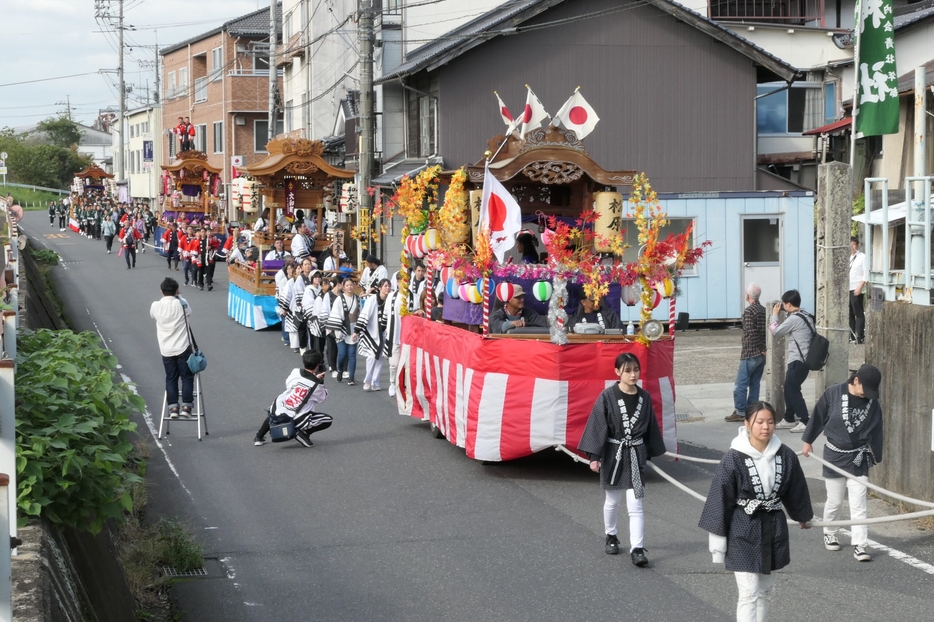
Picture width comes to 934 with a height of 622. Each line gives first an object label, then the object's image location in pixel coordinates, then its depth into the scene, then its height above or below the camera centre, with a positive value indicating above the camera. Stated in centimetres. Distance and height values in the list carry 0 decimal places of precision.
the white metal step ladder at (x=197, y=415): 1379 -188
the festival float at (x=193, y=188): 4447 +310
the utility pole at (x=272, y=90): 3684 +571
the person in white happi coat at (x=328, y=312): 1867 -82
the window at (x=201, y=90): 5978 +933
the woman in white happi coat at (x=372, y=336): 1762 -116
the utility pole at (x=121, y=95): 6881 +1053
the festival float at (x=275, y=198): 2484 +166
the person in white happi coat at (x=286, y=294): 2173 -59
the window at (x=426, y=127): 2823 +343
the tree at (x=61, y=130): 9956 +1202
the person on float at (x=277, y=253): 2586 +24
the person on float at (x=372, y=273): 2052 -20
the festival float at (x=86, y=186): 6517 +465
